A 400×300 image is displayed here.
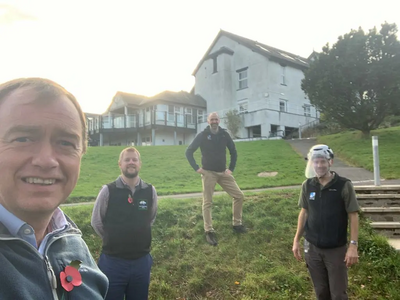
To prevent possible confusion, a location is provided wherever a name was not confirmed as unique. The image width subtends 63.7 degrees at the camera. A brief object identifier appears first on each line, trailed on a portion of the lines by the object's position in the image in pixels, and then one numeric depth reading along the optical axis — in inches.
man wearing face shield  130.5
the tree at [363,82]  666.8
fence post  313.6
